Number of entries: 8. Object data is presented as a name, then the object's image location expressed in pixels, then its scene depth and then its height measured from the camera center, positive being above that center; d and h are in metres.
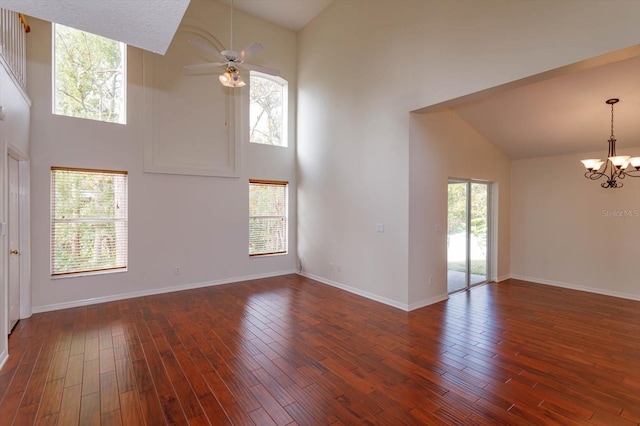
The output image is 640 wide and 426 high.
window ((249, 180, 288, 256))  6.32 -0.11
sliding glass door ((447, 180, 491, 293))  5.37 -0.40
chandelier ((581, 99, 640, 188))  3.83 +0.65
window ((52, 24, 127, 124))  4.50 +2.09
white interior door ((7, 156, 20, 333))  3.59 -0.35
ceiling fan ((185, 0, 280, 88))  3.75 +1.96
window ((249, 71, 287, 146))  6.32 +2.17
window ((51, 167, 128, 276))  4.48 -0.14
